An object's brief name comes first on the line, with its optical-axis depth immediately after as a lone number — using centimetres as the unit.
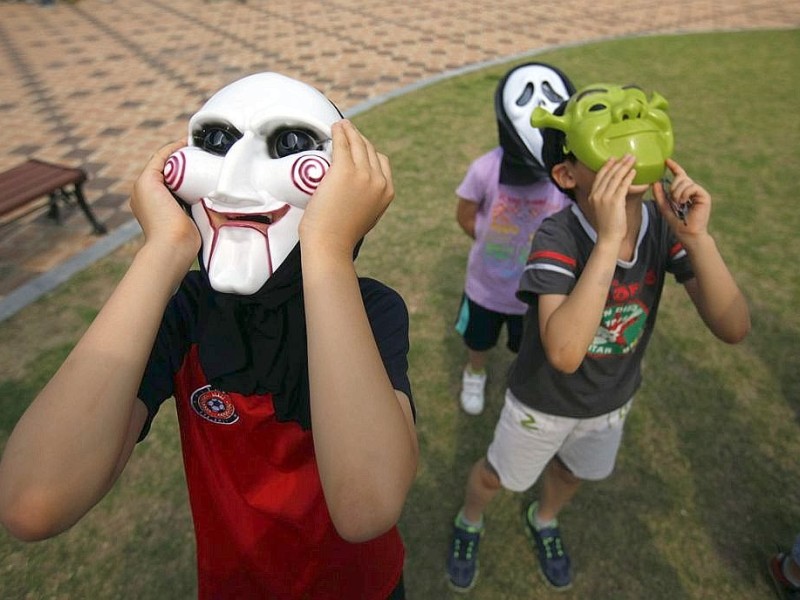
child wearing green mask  142
